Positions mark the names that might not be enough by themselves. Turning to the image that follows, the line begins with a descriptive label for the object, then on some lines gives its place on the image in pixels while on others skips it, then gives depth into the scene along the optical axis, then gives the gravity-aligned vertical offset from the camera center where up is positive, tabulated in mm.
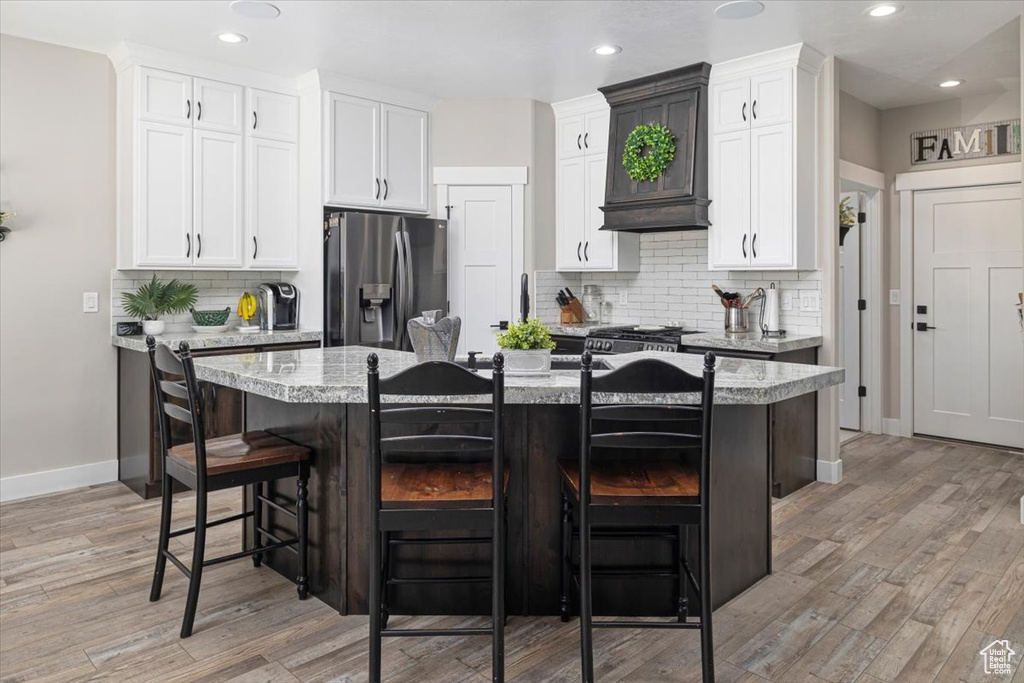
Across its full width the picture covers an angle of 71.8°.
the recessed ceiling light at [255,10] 3602 +1718
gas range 4496 +5
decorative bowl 4512 +142
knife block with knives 5621 +260
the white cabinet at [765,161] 4289 +1125
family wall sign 5105 +1495
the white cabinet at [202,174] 4227 +1057
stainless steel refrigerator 4707 +445
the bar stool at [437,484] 1923 -433
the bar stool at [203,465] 2393 -443
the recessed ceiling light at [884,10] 3614 +1710
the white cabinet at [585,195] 5312 +1117
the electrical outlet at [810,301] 4496 +256
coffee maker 4742 +233
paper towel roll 4609 +195
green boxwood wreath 4734 +1283
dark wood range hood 4648 +1256
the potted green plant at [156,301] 4324 +240
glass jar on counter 5797 +319
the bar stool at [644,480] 1946 -424
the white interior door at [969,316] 5238 +194
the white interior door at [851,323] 5898 +152
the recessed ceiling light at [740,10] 3589 +1714
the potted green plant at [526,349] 2420 -29
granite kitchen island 2477 -600
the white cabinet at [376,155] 4828 +1327
